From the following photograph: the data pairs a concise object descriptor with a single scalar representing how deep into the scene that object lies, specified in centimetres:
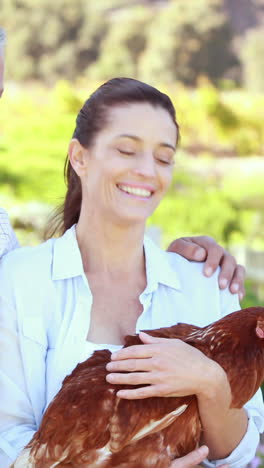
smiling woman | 194
